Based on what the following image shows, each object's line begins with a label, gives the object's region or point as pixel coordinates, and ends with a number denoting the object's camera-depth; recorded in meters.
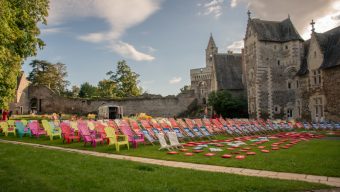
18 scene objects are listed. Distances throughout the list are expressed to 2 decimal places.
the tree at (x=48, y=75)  68.12
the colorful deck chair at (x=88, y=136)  13.39
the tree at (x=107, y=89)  63.41
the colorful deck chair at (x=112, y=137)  12.45
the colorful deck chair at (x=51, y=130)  16.16
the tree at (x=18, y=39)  11.80
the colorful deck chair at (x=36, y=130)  17.24
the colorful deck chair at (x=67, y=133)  14.83
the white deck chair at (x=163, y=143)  11.91
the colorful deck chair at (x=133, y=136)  13.14
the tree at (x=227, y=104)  38.28
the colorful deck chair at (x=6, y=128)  18.69
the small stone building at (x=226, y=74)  42.41
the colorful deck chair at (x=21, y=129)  18.19
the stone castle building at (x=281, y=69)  30.83
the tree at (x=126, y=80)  62.09
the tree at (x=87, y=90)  71.14
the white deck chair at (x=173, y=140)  12.24
